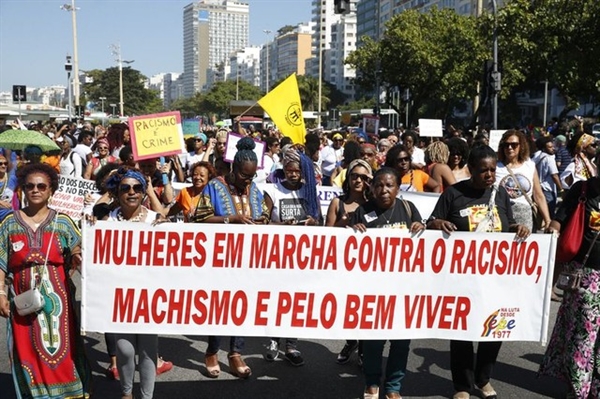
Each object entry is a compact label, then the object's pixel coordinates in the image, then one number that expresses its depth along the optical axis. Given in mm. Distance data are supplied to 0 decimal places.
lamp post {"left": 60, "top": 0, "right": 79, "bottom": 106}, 44781
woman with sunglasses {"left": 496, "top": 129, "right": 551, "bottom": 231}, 5980
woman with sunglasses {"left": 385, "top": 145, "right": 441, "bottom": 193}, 6594
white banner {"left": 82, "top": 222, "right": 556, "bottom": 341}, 4371
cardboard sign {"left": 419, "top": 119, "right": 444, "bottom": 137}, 15867
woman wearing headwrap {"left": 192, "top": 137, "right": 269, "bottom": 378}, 5082
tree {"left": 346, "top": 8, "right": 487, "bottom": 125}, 36375
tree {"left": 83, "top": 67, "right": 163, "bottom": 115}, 122938
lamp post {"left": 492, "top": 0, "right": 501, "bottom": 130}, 18667
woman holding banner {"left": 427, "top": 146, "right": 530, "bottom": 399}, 4621
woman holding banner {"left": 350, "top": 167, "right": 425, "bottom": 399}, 4539
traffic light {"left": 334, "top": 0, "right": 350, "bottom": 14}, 15755
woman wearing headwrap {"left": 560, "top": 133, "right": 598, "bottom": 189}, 9500
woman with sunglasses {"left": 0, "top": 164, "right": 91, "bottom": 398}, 4047
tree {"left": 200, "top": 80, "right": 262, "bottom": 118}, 122500
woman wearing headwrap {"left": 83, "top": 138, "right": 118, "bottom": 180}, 9648
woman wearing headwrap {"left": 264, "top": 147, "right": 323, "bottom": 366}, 5555
